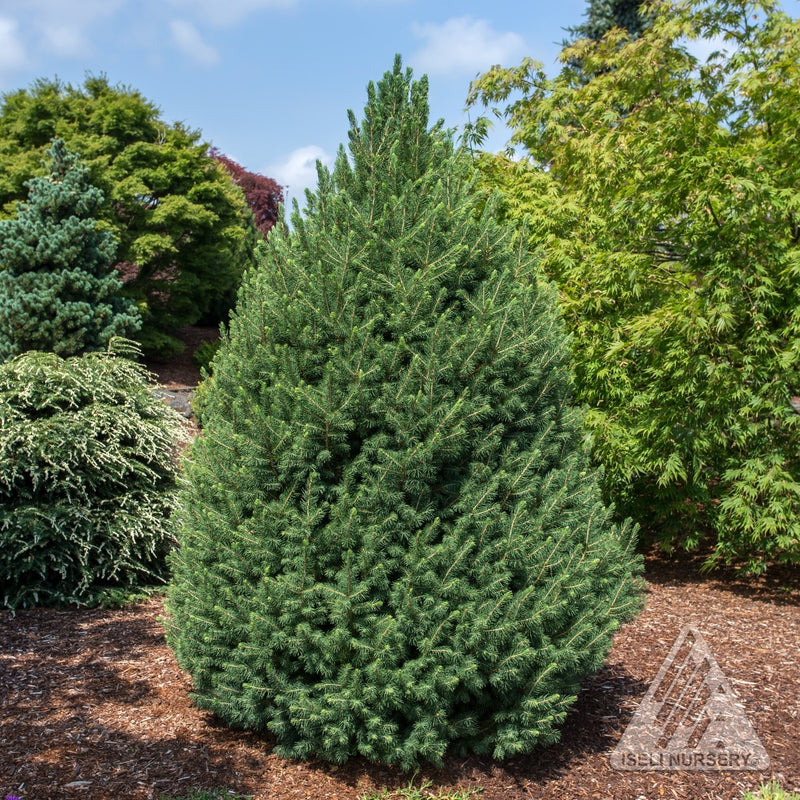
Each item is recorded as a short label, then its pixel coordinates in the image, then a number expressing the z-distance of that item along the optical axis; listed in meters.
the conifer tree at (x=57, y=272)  10.64
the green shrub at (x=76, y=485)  5.43
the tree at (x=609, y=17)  26.73
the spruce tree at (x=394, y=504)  2.93
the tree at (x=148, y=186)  15.67
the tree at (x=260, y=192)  27.06
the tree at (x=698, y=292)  5.86
